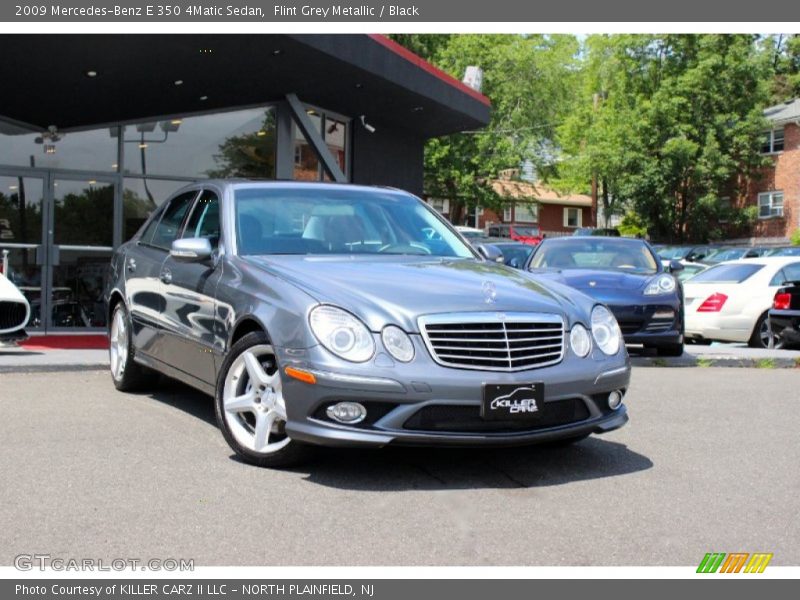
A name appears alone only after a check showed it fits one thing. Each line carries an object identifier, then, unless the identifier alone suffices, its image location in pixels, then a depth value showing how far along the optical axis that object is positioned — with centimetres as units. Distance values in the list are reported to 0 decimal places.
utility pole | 5481
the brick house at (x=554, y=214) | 6962
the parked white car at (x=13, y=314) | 986
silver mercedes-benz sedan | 492
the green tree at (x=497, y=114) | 4822
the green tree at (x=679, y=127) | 4603
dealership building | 1249
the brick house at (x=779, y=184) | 4722
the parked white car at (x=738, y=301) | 1418
